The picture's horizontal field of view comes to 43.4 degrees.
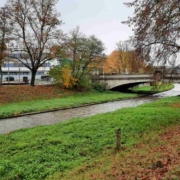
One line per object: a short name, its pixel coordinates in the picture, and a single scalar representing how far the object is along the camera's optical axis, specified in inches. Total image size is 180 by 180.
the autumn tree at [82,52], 1389.0
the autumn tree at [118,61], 2425.0
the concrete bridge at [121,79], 1565.0
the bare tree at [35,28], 1219.2
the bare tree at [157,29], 421.1
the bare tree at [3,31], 1174.6
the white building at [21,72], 2711.6
